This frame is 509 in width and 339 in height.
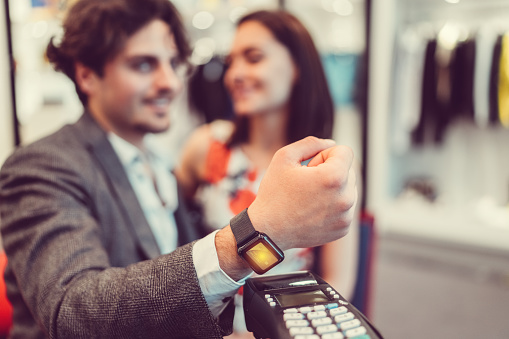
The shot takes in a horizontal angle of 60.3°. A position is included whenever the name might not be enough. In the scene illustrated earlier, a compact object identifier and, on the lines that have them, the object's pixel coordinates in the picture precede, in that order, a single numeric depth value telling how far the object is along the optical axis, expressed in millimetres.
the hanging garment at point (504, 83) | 2916
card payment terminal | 364
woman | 1138
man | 411
